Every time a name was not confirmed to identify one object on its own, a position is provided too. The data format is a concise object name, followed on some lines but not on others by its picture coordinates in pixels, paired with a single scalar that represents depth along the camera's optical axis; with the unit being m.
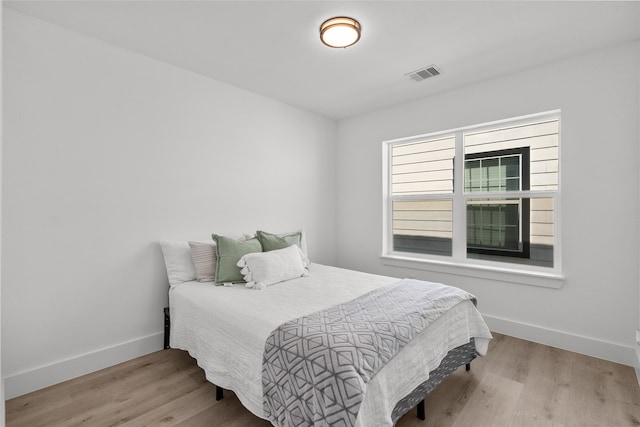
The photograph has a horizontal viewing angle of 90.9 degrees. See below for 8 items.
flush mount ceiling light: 2.16
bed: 1.60
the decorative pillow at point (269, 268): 2.61
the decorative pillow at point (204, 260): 2.69
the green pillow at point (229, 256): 2.62
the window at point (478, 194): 2.99
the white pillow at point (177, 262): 2.66
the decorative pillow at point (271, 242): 3.03
